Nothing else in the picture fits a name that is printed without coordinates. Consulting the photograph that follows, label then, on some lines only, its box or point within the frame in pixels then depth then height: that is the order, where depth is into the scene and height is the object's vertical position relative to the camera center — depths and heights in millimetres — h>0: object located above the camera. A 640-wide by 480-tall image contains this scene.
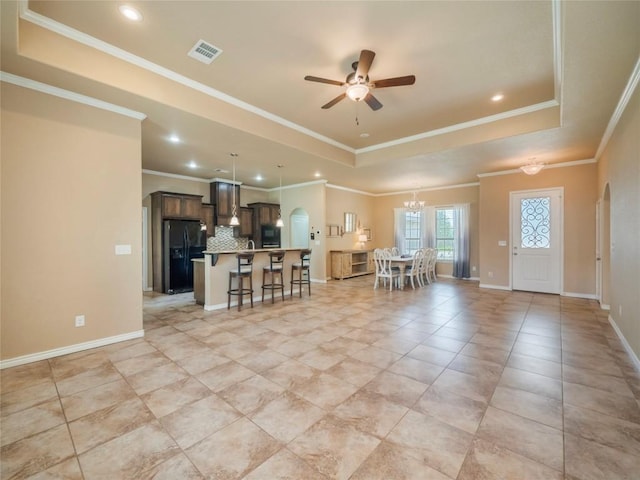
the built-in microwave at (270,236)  8859 +84
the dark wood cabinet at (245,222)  8574 +530
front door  6223 -98
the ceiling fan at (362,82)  2838 +1661
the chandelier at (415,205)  8461 +982
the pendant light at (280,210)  9091 +941
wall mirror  9258 +533
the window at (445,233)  9070 +124
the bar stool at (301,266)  6293 -628
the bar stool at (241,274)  5086 -651
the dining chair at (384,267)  6891 -750
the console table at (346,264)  8555 -833
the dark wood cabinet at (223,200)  7993 +1142
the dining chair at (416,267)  7324 -790
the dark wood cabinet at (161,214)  6828 +653
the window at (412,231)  9703 +213
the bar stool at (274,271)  5617 -656
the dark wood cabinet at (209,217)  7777 +621
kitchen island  5109 -709
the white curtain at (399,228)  9955 +334
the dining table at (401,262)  6984 -646
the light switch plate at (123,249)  3551 -120
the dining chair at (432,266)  8192 -890
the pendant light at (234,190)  5760 +1411
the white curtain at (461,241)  8562 -137
